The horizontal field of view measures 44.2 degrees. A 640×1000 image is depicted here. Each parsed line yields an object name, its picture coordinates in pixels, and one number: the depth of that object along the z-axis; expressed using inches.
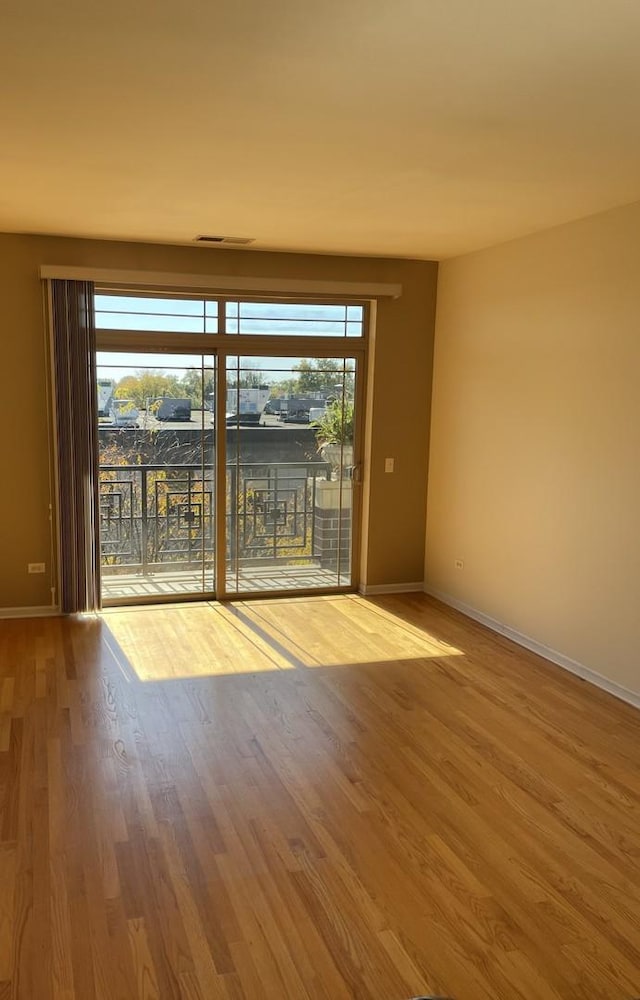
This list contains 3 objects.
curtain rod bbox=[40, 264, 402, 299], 207.1
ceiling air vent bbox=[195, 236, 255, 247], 205.2
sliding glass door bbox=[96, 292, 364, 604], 224.8
